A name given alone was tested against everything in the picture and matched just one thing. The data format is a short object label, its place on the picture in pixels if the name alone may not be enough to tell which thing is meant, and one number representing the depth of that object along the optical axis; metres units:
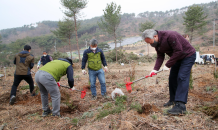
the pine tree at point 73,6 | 13.48
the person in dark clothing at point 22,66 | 3.65
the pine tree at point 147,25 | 21.72
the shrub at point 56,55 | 21.33
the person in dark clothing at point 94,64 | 3.64
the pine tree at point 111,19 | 15.99
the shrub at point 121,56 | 17.51
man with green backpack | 2.41
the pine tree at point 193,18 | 19.20
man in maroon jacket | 2.10
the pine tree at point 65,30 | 17.53
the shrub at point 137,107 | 2.22
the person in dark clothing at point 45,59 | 5.83
